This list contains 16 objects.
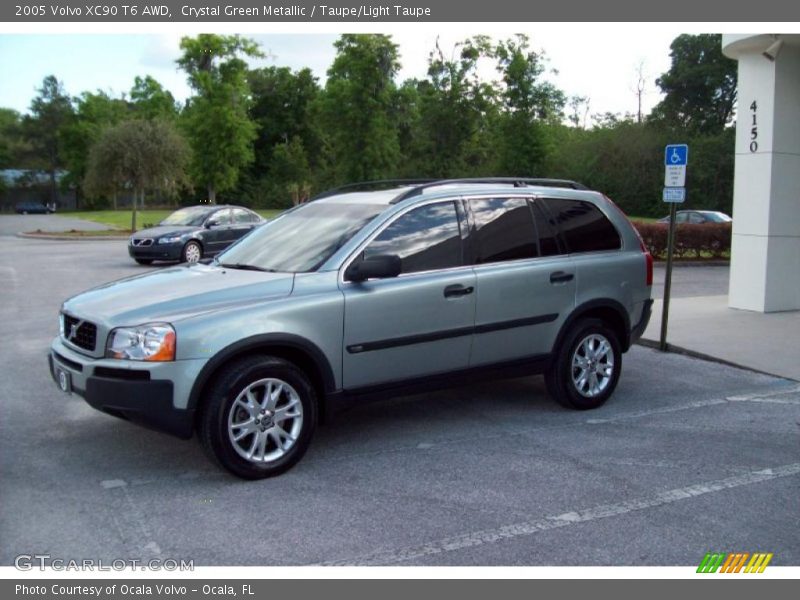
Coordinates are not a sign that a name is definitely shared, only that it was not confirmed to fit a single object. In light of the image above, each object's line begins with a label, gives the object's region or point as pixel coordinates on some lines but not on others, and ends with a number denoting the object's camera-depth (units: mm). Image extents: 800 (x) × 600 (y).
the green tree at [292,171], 66250
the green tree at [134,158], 33000
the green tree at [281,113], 71250
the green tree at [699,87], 55500
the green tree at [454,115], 37938
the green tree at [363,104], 38906
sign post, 9258
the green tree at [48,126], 82062
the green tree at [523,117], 33438
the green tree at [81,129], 78062
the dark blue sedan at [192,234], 19344
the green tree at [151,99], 80338
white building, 11867
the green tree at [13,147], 82062
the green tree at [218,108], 42094
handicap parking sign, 9328
